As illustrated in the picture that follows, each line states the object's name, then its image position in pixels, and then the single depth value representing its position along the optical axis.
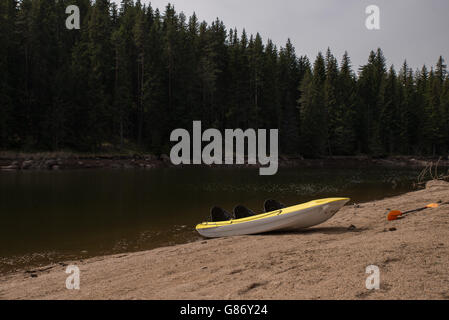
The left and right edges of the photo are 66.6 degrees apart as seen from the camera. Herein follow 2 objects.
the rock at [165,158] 45.27
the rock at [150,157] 44.45
